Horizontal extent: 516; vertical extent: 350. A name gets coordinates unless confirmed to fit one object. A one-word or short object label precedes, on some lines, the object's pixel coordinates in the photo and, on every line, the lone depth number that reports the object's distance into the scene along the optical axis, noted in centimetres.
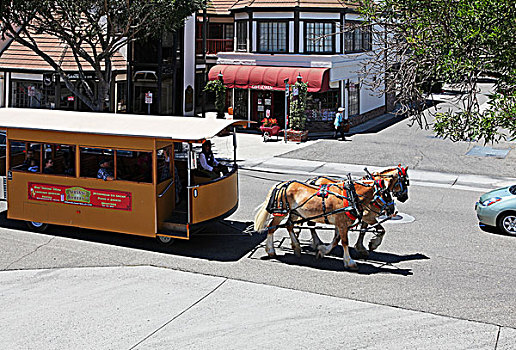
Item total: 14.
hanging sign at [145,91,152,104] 3086
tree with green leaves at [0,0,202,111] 2370
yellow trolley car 1381
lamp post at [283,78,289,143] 3017
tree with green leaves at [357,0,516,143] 837
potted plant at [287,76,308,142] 3128
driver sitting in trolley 1535
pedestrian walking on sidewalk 3131
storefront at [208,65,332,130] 3288
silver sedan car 1538
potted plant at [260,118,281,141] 3150
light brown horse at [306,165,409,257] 1270
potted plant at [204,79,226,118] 3441
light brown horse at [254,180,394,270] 1267
